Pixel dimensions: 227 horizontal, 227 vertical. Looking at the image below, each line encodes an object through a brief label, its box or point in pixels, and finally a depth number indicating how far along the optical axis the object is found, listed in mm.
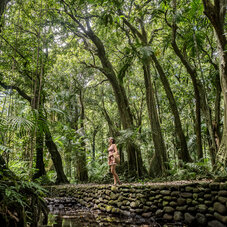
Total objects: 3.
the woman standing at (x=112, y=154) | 7699
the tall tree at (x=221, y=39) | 5320
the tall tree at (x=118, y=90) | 10266
